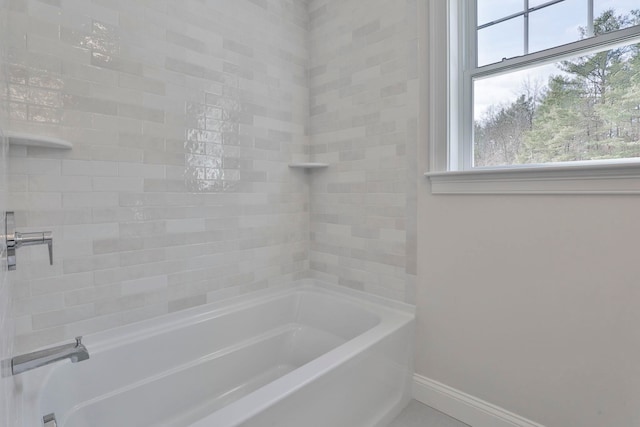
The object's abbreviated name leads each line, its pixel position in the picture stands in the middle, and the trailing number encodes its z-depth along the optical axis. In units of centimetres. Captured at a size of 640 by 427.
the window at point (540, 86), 133
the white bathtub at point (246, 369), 121
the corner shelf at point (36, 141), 120
